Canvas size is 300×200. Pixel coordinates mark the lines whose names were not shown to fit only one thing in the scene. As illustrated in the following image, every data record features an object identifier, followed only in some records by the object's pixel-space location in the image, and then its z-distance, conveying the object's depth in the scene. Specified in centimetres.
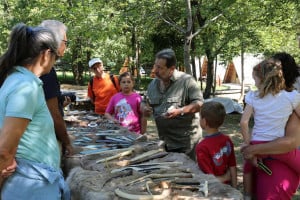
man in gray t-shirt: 432
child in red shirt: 336
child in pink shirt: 541
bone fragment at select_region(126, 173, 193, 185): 307
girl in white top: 306
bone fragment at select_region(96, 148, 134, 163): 370
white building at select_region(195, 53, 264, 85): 3073
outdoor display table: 278
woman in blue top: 197
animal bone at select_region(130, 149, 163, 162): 367
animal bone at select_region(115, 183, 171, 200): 262
